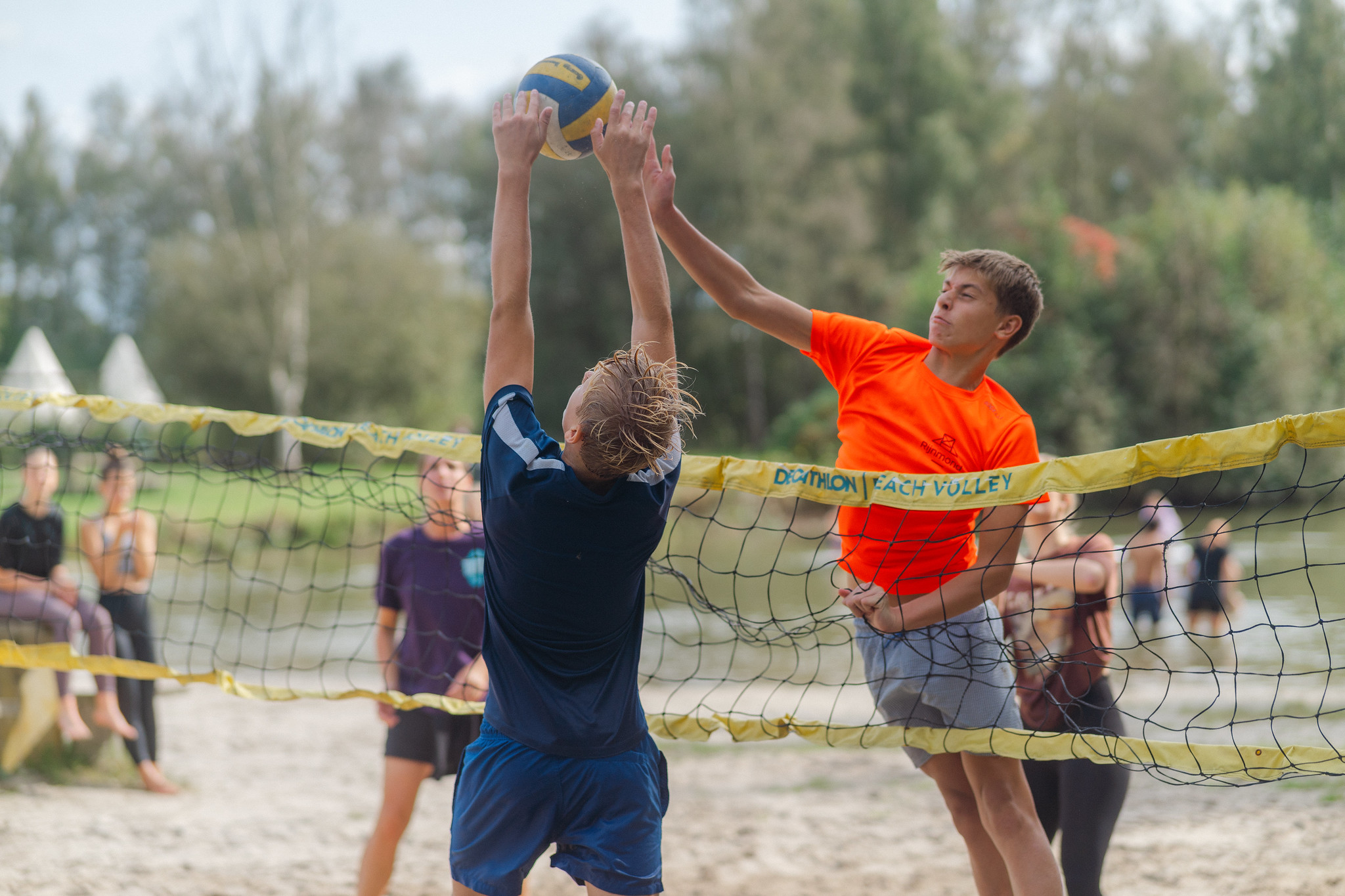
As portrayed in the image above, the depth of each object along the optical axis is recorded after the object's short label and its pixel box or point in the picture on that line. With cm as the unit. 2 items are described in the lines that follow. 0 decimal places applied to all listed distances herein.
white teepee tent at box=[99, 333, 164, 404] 2512
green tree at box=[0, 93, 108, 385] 4269
